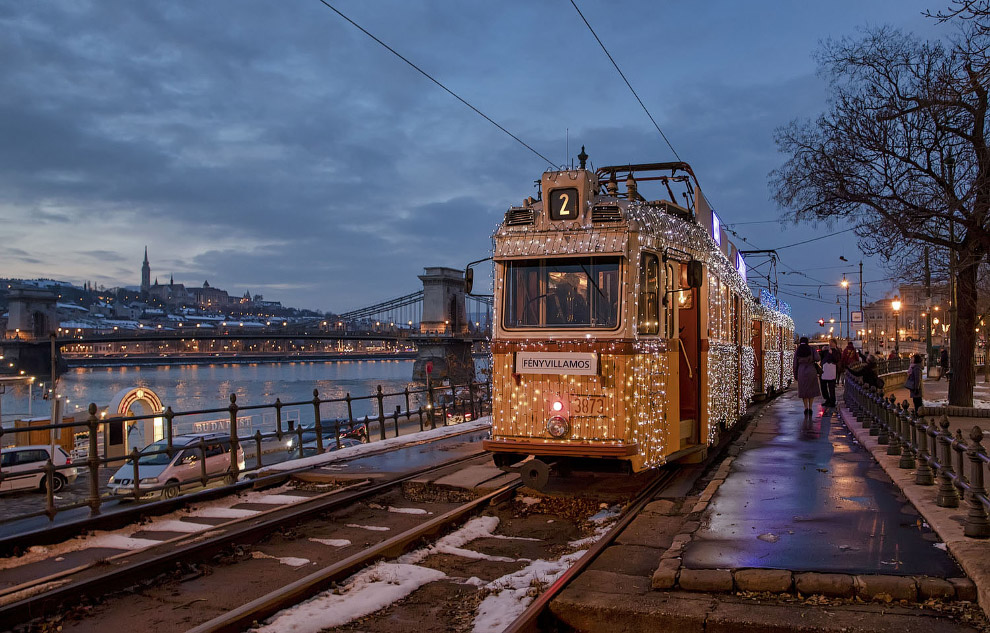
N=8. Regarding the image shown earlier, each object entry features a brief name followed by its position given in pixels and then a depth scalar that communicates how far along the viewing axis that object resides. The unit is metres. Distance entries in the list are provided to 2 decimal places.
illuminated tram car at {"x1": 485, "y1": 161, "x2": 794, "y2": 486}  7.73
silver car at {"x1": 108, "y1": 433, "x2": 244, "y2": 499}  18.44
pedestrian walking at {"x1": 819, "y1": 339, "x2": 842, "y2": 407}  18.69
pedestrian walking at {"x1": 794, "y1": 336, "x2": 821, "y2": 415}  15.94
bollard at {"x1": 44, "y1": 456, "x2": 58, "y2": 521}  7.32
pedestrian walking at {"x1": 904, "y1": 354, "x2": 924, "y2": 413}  16.98
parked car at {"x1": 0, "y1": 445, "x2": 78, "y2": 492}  20.11
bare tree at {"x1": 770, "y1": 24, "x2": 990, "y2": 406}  14.77
